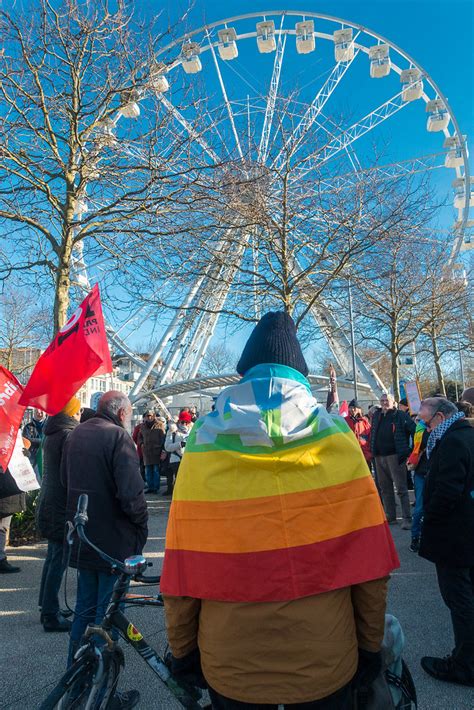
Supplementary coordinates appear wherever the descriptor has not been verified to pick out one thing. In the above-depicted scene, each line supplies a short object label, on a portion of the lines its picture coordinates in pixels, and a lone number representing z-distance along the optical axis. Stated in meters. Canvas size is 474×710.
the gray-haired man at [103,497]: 3.33
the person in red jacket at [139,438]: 12.80
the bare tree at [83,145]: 7.12
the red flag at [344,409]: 11.72
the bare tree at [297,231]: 11.88
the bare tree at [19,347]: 28.37
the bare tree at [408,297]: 17.23
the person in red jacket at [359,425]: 10.12
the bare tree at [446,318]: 18.80
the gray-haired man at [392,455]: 7.76
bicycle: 2.29
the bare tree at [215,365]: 51.83
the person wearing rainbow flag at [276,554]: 1.66
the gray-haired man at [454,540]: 3.34
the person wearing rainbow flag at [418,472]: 6.30
